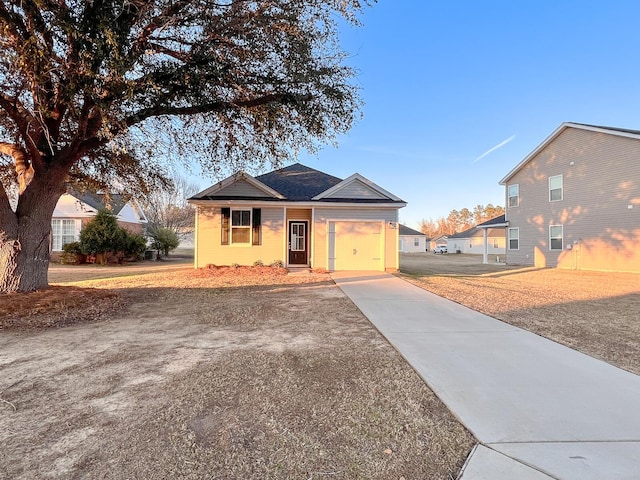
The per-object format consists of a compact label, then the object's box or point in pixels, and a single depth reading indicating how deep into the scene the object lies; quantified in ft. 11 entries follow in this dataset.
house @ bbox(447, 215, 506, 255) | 144.66
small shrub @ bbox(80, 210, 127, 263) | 64.23
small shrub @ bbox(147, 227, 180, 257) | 81.92
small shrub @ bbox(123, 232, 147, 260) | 69.36
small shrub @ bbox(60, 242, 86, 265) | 64.69
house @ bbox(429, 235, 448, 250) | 217.97
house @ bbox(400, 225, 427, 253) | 186.70
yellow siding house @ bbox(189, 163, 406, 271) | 46.57
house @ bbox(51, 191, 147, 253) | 71.77
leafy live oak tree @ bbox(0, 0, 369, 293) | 18.25
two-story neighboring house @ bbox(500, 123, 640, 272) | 52.26
